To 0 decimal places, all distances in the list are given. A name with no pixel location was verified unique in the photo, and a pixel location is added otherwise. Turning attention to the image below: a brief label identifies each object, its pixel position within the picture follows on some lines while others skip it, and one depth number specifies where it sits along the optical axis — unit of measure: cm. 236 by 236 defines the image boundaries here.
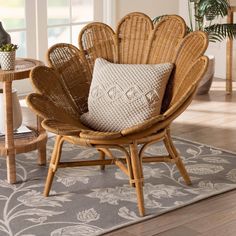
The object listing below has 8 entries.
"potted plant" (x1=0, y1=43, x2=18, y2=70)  446
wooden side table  440
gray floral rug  387
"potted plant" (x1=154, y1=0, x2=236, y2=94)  676
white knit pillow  431
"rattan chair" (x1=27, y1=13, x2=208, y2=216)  399
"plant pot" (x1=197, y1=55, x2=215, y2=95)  714
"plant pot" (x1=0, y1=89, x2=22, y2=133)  483
